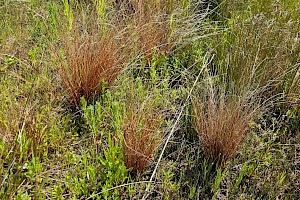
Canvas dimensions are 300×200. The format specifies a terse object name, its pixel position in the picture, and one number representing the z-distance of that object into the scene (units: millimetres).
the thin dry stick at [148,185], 1579
